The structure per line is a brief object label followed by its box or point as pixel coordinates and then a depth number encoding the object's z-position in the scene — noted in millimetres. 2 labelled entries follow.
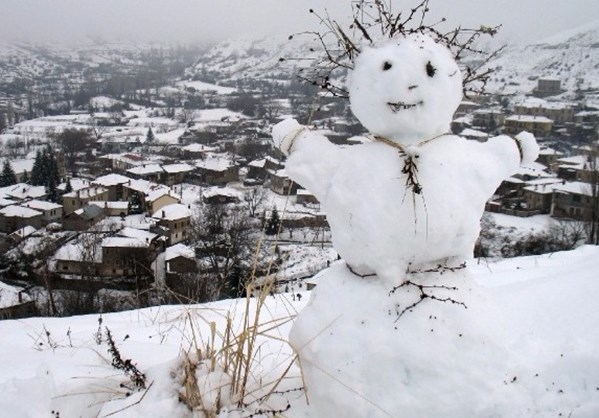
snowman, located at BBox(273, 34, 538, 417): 1512
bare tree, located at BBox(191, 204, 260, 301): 13547
